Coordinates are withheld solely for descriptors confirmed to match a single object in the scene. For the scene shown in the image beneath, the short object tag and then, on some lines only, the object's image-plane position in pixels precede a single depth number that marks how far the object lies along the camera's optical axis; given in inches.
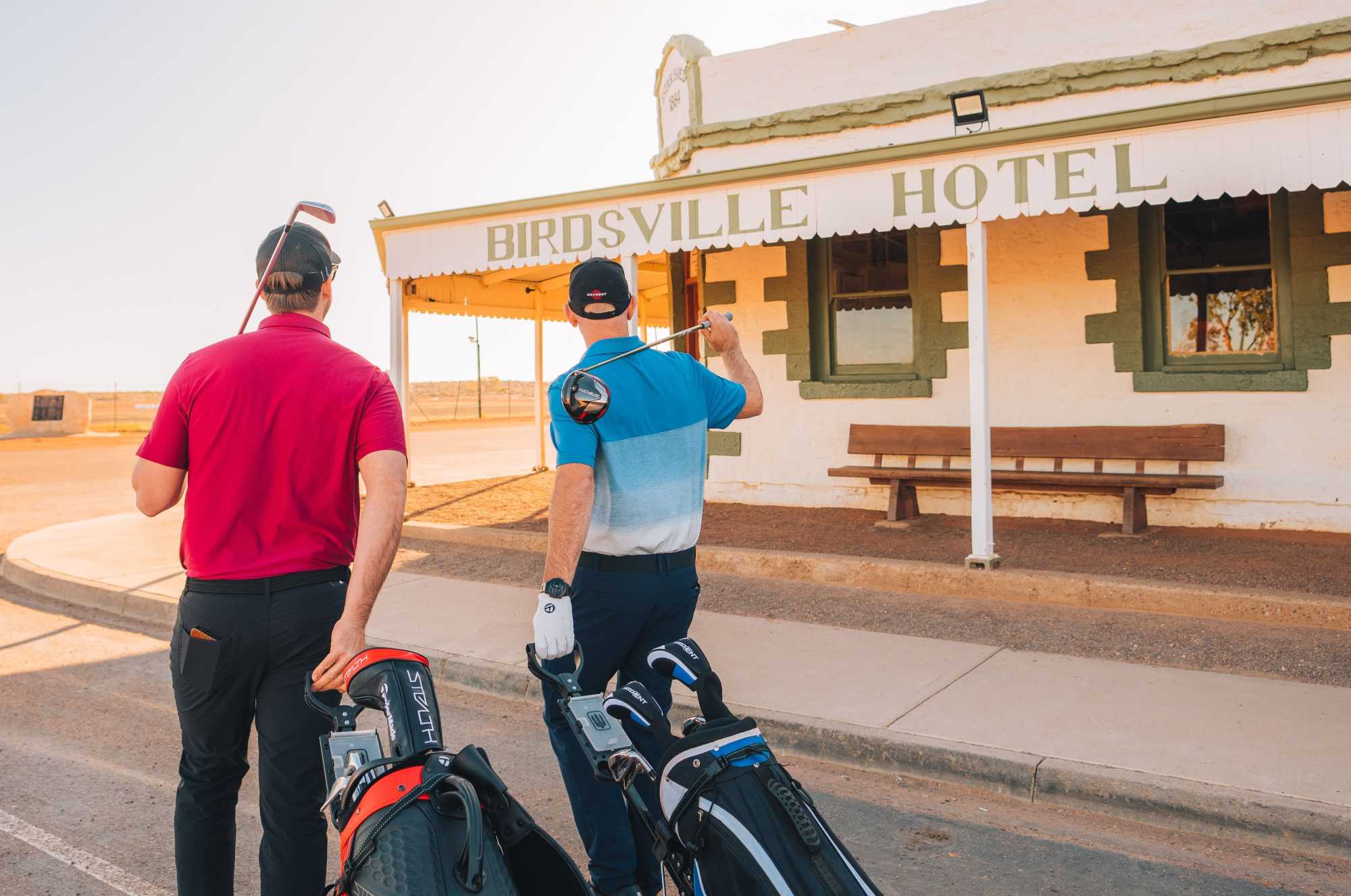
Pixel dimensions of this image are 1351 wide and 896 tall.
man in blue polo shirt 123.0
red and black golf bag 76.9
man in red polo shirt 105.2
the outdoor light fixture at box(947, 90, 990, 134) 345.4
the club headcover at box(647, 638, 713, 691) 94.3
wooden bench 352.5
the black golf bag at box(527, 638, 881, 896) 84.7
